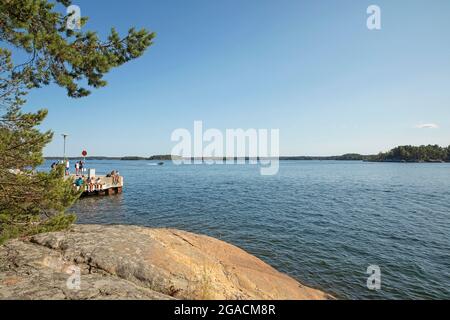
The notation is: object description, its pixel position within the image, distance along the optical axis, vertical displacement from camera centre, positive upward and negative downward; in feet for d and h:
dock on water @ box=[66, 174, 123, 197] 103.04 -10.68
